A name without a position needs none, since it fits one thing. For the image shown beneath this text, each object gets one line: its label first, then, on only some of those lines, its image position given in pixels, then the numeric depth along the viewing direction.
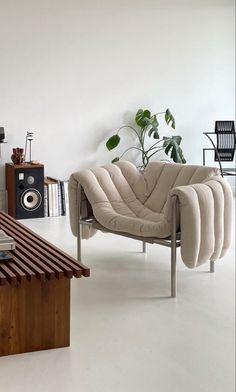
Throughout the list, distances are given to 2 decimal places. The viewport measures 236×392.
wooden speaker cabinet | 6.33
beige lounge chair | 3.85
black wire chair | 7.50
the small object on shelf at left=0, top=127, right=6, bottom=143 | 6.34
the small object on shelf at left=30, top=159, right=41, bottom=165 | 6.46
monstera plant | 7.07
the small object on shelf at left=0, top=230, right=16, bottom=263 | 3.21
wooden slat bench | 2.99
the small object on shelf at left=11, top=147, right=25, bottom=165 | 6.43
